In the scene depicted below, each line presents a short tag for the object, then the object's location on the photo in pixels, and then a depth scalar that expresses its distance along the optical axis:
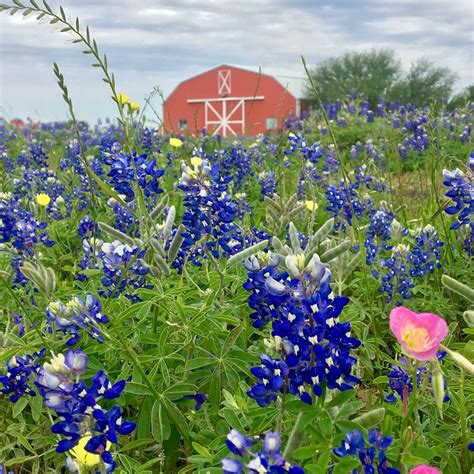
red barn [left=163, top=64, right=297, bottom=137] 29.52
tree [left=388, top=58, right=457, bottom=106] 26.78
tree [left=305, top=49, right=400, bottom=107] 27.11
